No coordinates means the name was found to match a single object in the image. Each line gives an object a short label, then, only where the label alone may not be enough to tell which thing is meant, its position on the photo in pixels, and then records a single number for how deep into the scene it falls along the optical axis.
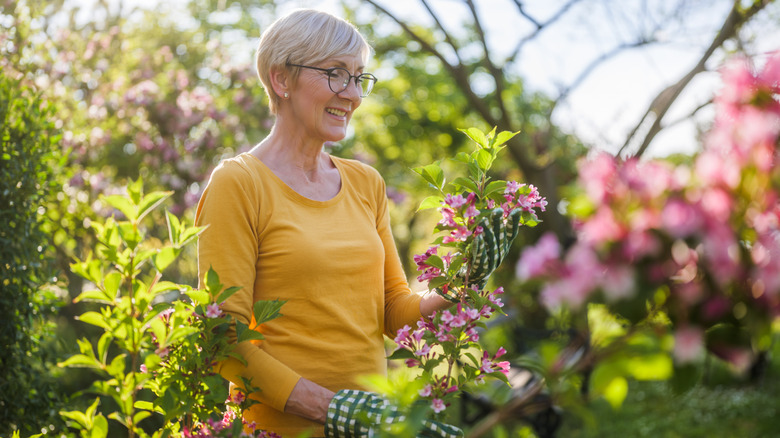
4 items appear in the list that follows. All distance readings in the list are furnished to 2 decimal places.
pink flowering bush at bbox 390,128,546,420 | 1.52
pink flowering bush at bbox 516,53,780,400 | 0.67
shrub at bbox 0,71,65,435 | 2.37
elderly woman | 1.67
